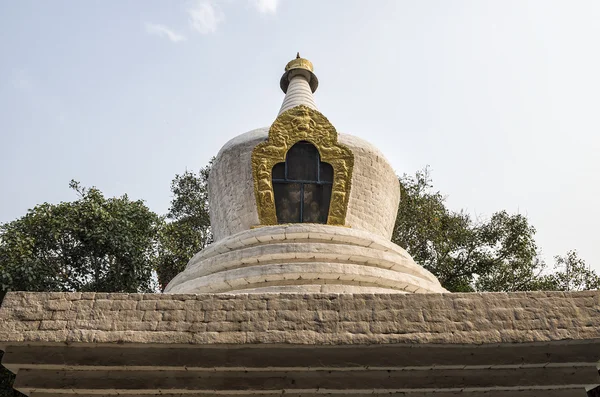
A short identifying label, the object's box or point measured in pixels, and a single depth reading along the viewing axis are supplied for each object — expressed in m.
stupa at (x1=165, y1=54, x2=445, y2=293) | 5.60
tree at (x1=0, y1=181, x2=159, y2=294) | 12.23
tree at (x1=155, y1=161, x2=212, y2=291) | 15.30
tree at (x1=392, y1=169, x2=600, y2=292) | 15.97
